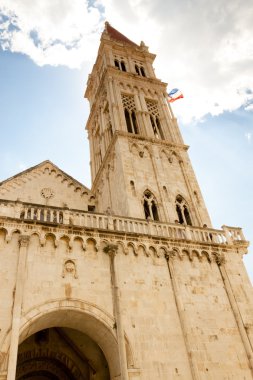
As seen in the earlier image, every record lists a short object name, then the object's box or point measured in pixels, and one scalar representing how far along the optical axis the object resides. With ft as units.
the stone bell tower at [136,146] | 57.77
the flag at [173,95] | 82.48
